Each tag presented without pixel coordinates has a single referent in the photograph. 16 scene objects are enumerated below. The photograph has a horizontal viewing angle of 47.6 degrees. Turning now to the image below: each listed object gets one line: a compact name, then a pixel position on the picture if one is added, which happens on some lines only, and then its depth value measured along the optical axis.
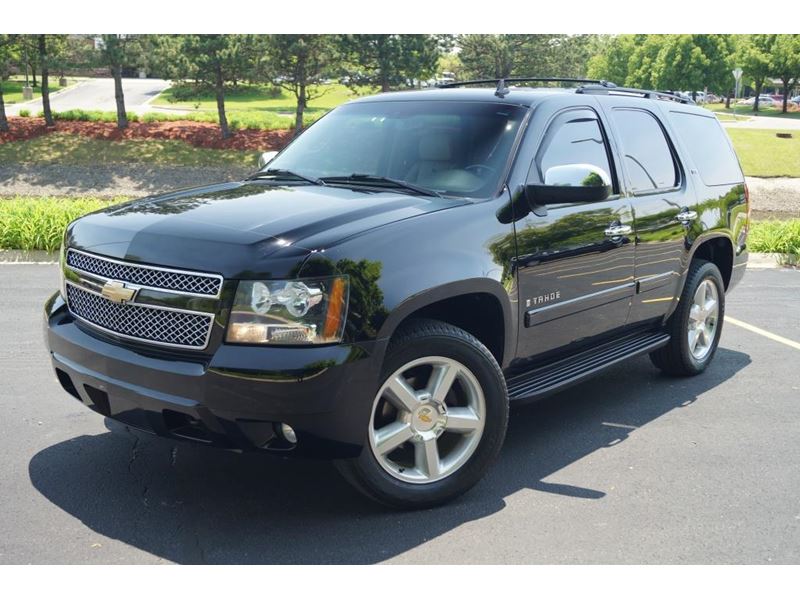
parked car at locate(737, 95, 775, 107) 84.28
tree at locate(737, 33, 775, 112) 67.88
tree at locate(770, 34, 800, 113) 64.50
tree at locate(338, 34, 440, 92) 31.69
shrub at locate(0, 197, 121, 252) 11.47
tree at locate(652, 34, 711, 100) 66.06
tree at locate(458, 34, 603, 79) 41.62
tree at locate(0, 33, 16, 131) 30.95
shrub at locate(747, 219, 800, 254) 12.48
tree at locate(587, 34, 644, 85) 77.69
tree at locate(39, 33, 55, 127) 31.89
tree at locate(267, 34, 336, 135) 30.16
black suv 3.74
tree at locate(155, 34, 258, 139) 29.53
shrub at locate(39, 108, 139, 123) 35.19
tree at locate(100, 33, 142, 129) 30.88
